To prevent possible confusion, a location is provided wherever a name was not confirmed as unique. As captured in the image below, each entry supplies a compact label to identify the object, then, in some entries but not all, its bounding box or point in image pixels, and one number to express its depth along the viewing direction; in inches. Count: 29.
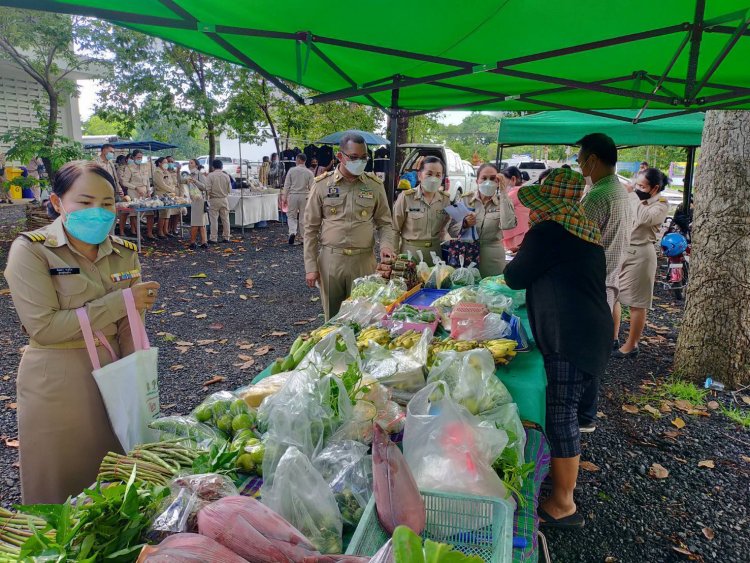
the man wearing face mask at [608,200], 152.5
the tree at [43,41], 414.9
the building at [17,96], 725.9
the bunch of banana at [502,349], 116.1
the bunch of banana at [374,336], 121.0
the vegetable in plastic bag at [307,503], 58.4
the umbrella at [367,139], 634.8
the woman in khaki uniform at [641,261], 220.8
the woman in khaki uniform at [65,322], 83.8
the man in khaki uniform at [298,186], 479.8
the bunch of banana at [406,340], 119.2
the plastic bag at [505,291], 169.6
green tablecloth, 104.5
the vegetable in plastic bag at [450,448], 69.4
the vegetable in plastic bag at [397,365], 99.2
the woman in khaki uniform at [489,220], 214.7
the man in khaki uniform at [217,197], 470.3
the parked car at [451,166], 595.2
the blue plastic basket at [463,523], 57.1
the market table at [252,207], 547.8
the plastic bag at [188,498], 52.3
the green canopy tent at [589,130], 284.5
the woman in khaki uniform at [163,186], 506.3
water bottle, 188.7
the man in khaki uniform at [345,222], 183.2
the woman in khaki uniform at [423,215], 210.5
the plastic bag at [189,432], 75.7
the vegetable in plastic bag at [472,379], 92.6
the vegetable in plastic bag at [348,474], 64.7
